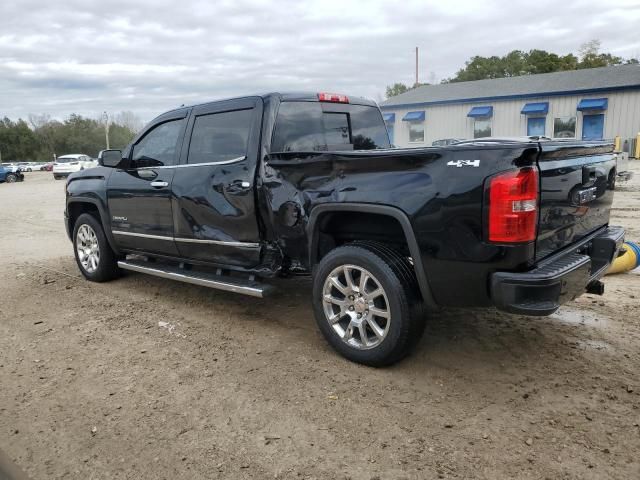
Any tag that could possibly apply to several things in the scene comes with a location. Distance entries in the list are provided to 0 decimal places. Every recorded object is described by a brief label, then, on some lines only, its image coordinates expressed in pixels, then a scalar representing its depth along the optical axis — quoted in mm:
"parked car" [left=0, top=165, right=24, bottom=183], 32469
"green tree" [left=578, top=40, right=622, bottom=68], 41750
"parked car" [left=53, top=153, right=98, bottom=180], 33156
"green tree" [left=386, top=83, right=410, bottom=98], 61922
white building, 25234
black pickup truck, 3146
